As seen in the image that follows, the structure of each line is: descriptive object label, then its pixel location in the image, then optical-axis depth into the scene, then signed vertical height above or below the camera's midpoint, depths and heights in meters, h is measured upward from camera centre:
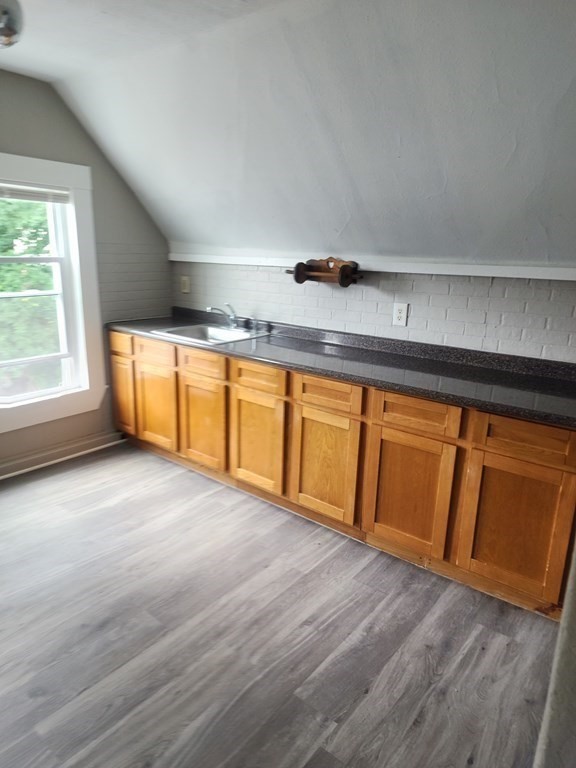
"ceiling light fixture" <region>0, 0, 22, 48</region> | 1.58 +0.65
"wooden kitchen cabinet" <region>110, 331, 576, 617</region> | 2.05 -0.95
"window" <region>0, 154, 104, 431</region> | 3.14 -0.32
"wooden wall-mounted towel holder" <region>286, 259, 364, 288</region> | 2.95 -0.12
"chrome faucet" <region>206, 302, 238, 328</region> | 3.64 -0.44
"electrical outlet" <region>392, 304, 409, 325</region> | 2.89 -0.33
